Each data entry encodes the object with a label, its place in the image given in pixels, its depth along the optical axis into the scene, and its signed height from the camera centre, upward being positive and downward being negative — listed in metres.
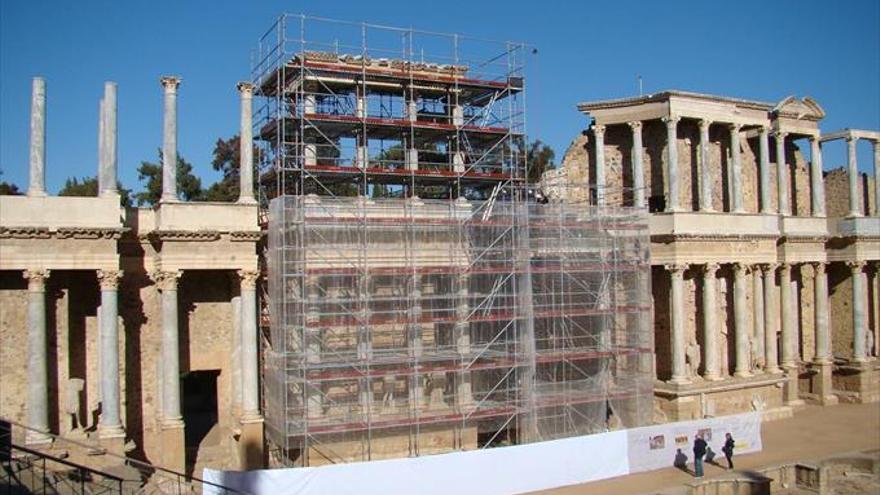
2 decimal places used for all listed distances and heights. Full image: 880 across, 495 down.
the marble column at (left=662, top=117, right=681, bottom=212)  26.03 +3.11
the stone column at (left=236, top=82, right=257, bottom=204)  20.56 +3.10
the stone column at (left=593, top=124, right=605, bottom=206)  27.30 +3.64
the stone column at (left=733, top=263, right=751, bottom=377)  27.30 -2.13
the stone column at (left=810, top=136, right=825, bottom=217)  30.78 +2.83
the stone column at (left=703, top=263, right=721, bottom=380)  26.45 -2.07
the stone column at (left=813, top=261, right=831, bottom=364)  30.30 -2.26
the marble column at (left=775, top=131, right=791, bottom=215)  29.88 +2.81
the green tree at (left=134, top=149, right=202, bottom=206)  42.47 +4.42
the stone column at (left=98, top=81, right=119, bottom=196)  19.02 +2.76
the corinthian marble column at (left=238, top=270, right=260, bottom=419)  20.28 -2.01
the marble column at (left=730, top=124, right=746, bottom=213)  27.75 +3.18
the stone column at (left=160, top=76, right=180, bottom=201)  19.75 +3.12
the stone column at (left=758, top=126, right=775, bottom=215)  28.72 +3.25
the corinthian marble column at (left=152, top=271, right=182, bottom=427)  19.66 -1.82
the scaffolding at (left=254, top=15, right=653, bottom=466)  19.42 -0.63
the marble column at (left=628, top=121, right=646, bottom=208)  26.58 +3.17
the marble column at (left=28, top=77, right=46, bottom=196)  18.36 +2.91
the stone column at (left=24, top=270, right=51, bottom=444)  17.98 -1.95
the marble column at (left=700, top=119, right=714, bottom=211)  26.86 +2.91
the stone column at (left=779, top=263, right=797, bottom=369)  29.28 -2.24
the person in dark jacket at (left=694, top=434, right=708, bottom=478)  20.14 -4.83
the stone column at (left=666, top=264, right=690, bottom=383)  25.80 -2.10
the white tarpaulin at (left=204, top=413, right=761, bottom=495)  16.94 -4.61
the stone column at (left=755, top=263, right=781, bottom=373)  28.41 -2.36
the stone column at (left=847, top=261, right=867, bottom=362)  30.80 -2.16
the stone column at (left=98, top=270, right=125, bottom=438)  18.84 -1.99
